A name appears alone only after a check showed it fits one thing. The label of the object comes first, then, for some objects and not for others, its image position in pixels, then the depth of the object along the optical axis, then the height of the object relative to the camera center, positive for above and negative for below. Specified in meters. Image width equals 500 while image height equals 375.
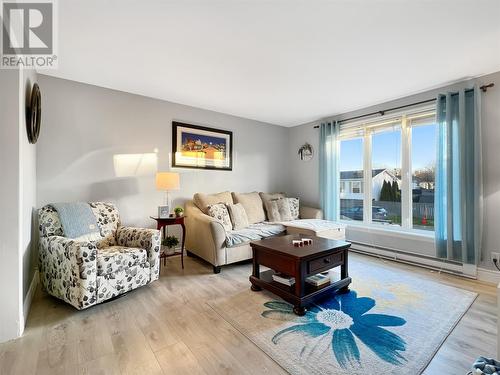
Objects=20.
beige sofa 2.88 -0.57
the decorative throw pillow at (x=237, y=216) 3.43 -0.42
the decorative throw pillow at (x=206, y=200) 3.44 -0.18
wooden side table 2.94 -0.43
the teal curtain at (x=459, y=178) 2.68 +0.09
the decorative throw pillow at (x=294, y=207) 4.16 -0.36
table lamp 3.03 +0.06
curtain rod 2.69 +1.15
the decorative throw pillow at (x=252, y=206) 3.84 -0.31
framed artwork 3.62 +0.66
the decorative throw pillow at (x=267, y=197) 4.09 -0.18
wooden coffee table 1.98 -0.71
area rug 1.42 -1.05
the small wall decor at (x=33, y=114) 2.04 +0.67
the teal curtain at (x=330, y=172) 4.13 +0.27
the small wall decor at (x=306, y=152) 4.64 +0.71
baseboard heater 2.88 -1.00
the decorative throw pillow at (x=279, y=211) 3.97 -0.40
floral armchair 1.88 -0.64
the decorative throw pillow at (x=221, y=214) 3.26 -0.37
